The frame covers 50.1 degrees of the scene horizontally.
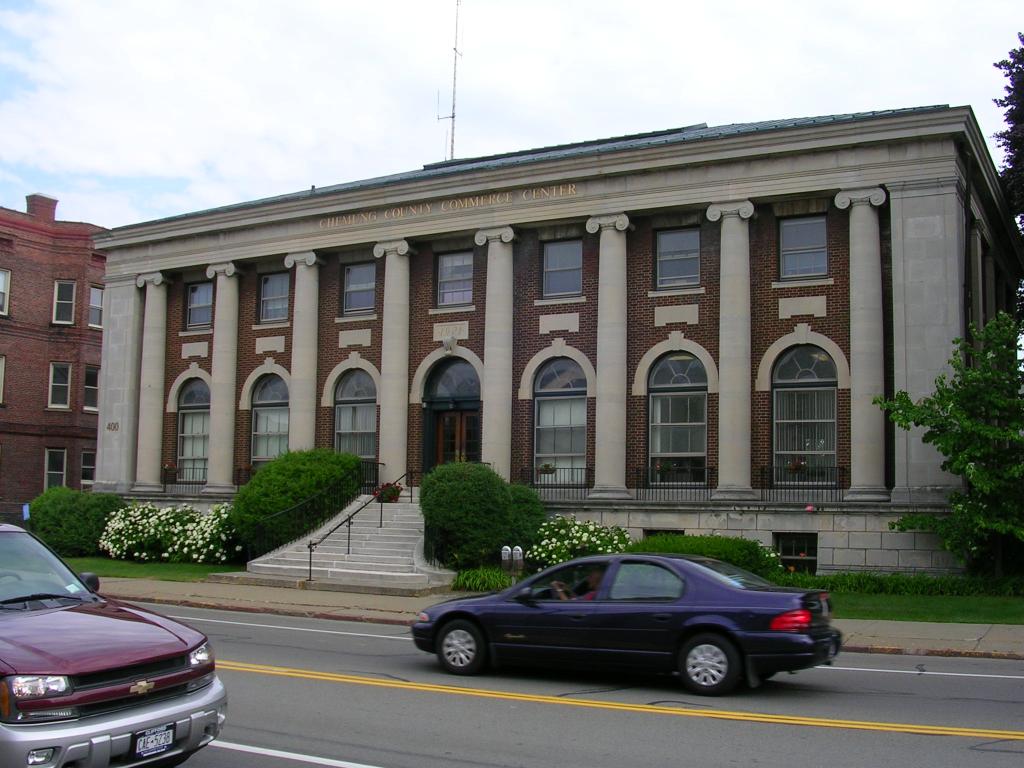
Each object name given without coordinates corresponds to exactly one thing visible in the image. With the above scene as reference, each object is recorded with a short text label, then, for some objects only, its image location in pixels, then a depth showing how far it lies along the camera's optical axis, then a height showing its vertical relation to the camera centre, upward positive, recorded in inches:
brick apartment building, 1718.8 +206.5
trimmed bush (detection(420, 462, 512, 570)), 925.8 -24.5
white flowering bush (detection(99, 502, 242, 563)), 1139.9 -56.6
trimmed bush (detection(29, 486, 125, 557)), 1253.1 -46.7
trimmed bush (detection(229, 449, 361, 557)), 1060.5 -12.0
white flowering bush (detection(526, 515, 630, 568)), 943.0 -45.1
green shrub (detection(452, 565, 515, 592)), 887.1 -74.9
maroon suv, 249.9 -49.5
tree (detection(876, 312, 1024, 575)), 787.4 +46.2
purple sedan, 438.6 -55.7
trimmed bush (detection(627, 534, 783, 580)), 850.1 -45.2
